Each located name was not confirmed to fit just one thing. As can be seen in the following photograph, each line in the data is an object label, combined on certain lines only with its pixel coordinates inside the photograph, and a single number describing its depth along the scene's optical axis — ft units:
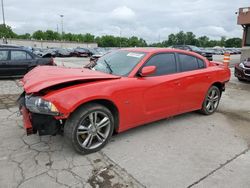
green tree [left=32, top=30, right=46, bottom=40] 342.64
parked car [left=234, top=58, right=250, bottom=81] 32.63
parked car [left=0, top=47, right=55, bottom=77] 32.58
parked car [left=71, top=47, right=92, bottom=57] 113.76
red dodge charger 10.87
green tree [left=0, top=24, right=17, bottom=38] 286.54
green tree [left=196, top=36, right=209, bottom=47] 350.89
